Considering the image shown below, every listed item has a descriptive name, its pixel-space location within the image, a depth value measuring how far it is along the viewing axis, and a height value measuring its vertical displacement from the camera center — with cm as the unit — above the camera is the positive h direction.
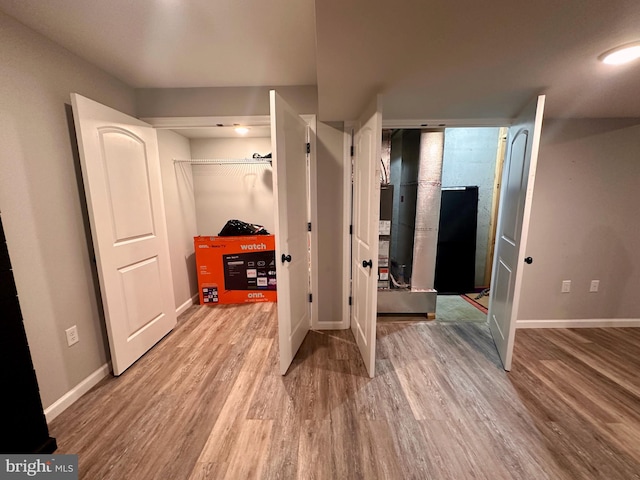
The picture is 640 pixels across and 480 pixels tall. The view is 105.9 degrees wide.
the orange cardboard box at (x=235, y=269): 300 -82
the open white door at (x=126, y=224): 163 -16
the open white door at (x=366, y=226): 157 -18
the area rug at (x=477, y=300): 296 -131
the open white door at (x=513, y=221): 163 -16
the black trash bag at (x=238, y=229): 310 -34
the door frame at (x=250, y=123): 215 +72
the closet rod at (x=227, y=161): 289 +51
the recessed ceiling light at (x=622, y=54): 109 +67
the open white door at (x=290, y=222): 158 -15
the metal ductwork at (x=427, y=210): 247 -10
